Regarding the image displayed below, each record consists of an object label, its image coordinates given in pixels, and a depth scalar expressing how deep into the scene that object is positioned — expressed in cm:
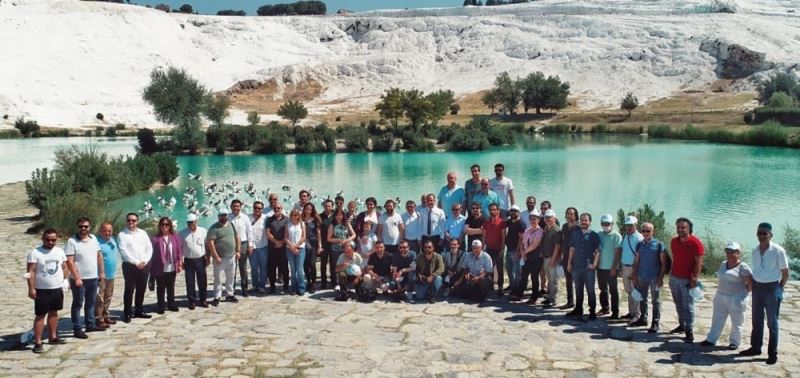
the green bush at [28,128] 6044
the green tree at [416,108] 5744
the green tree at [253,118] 6272
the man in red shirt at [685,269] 807
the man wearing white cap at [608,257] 899
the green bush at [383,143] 5169
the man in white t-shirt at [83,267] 812
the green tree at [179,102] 4903
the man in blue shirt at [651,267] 845
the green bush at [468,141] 5078
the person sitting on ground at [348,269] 1021
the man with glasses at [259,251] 1059
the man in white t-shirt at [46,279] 760
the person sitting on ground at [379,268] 1032
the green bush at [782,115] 5559
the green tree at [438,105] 5822
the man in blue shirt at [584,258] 909
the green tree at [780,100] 5873
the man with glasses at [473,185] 1124
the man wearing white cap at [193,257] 966
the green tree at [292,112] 6241
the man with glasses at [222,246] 990
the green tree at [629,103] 6835
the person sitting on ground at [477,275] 1001
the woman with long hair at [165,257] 919
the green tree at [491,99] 7488
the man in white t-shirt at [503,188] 1159
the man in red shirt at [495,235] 1032
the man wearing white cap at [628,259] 880
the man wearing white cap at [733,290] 767
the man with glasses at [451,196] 1143
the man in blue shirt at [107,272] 859
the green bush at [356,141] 5084
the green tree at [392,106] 5756
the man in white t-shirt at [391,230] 1080
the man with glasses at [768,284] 732
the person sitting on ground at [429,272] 1009
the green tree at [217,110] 5259
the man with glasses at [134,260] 882
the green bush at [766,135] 4875
